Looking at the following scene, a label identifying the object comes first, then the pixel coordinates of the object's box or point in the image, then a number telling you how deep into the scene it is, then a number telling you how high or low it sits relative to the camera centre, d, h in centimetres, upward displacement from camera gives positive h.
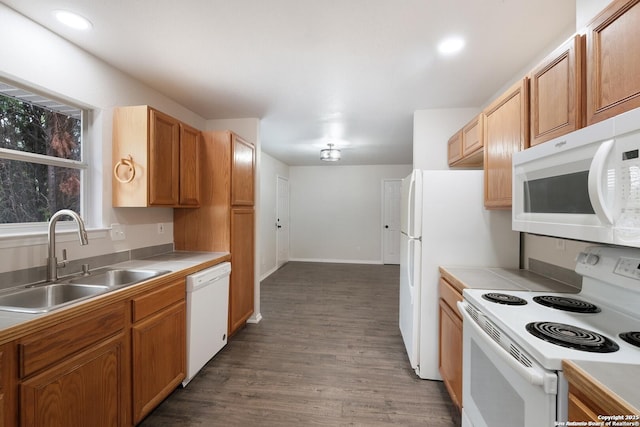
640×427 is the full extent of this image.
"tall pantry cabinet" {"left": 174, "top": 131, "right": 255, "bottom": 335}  262 -2
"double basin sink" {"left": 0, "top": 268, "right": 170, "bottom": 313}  135 -45
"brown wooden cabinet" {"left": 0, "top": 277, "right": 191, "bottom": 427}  102 -73
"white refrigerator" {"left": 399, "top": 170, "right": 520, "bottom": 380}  206 -19
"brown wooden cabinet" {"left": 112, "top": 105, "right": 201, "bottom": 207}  202 +41
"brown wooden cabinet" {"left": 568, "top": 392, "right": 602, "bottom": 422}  72 -54
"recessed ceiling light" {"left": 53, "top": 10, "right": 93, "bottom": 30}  151 +111
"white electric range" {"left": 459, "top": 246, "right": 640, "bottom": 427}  84 -44
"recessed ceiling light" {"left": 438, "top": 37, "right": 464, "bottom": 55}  174 +111
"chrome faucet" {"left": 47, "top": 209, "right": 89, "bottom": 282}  152 -17
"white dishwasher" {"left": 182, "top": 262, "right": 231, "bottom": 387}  203 -85
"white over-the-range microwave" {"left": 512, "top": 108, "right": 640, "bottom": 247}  84 +11
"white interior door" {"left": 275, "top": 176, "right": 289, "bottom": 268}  612 -23
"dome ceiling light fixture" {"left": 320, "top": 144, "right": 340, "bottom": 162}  461 +101
